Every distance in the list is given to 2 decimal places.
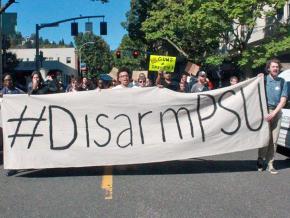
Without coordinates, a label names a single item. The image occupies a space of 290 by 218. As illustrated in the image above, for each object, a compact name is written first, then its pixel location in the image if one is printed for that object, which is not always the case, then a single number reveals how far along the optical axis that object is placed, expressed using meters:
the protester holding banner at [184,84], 7.48
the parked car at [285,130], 5.00
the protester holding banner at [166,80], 6.69
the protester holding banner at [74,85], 7.66
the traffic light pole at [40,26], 17.99
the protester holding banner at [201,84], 5.79
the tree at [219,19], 14.49
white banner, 4.51
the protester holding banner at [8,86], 5.29
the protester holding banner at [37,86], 5.05
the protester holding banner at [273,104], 4.60
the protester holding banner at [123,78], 4.81
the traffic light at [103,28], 19.40
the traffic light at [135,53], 23.35
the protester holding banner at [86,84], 9.32
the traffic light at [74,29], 19.31
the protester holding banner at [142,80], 6.85
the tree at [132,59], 37.22
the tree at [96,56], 62.06
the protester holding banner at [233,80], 6.85
